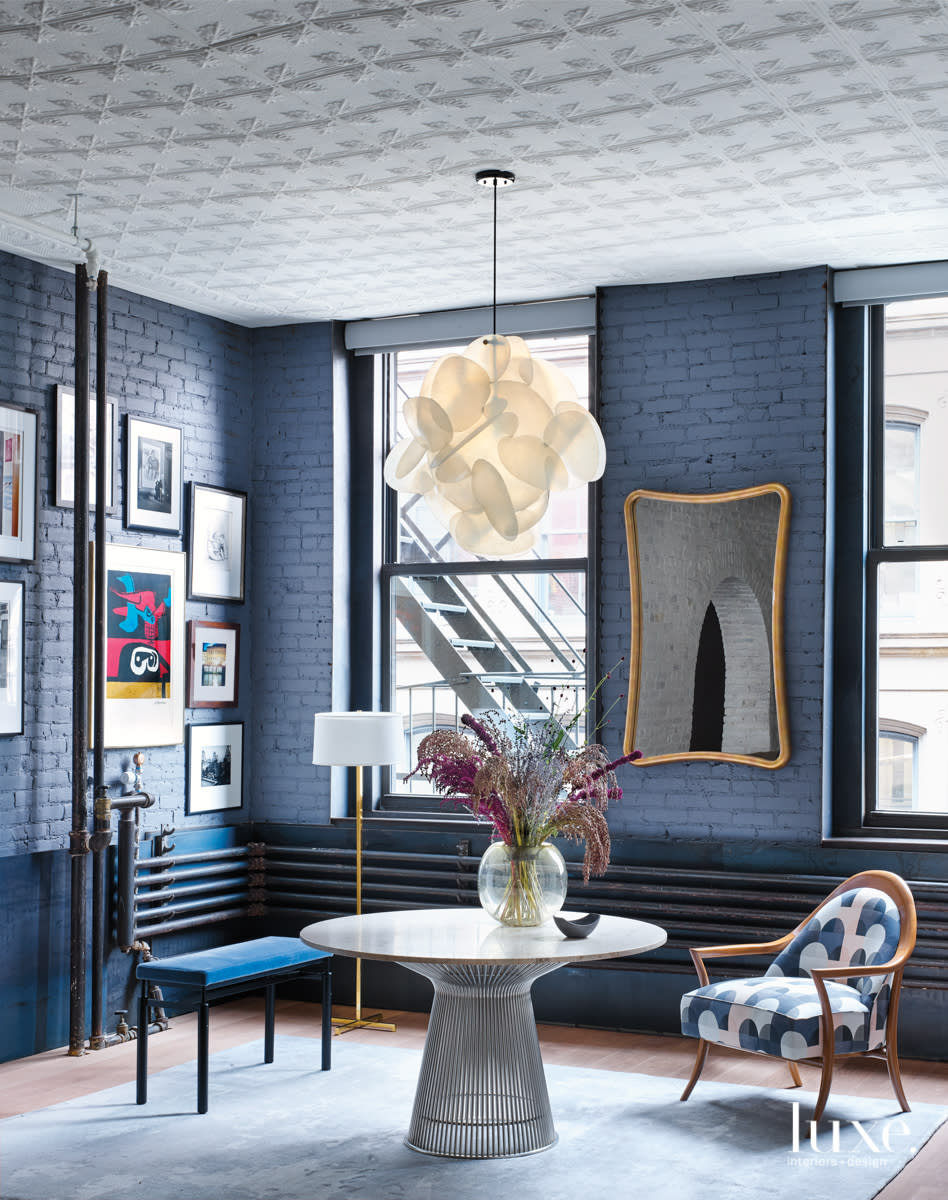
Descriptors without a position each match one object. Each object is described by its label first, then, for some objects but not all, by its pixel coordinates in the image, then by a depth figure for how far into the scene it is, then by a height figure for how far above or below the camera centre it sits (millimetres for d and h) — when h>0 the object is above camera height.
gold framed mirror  6355 +89
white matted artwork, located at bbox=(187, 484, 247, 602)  7121 +504
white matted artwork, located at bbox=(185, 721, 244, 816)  7059 -619
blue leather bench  5203 -1230
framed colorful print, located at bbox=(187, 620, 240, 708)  7059 -100
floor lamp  6371 -420
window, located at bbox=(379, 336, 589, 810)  7074 +149
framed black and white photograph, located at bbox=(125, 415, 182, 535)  6703 +785
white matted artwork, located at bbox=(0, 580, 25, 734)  5973 -60
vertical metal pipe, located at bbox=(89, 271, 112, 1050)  6195 -159
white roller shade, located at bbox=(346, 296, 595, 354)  6973 +1587
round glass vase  5043 -834
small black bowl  4795 -934
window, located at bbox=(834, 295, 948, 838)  6340 +366
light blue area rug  4402 -1663
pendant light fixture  4477 +639
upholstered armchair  4918 -1226
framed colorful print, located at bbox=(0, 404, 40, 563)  6000 +668
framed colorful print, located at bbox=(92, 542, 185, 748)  6555 -18
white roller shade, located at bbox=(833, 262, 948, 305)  6242 +1582
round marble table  4715 -1332
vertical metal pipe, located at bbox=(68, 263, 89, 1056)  6105 -326
